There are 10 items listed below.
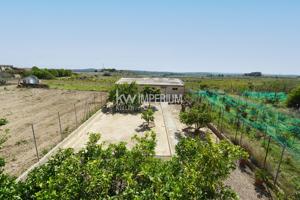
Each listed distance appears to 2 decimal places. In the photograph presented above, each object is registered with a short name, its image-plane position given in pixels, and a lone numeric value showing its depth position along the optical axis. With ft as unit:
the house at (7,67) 218.73
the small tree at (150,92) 82.94
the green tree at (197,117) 47.73
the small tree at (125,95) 68.95
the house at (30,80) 123.03
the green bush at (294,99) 79.25
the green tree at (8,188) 13.66
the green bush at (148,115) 54.84
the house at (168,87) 91.66
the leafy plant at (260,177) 29.37
